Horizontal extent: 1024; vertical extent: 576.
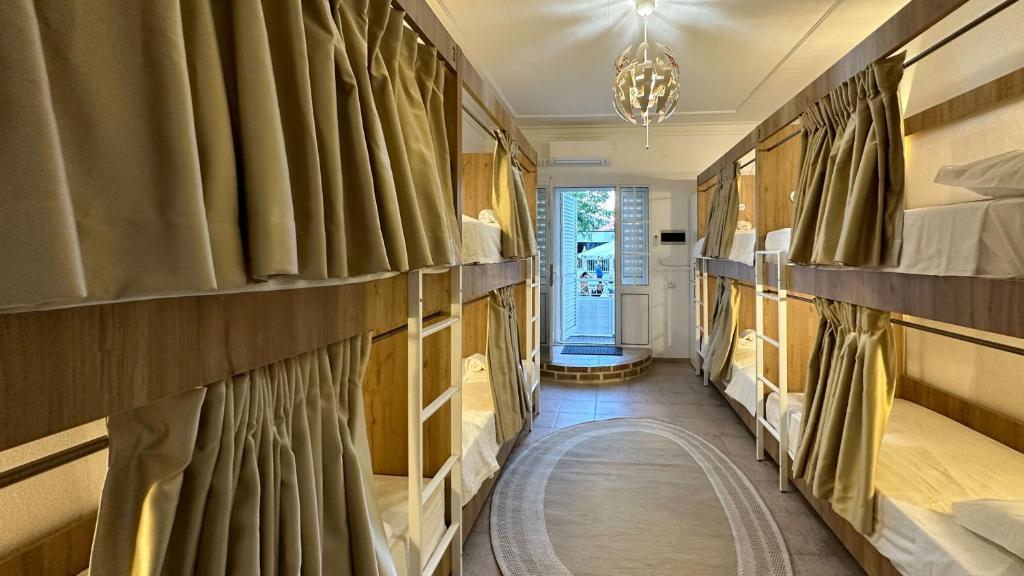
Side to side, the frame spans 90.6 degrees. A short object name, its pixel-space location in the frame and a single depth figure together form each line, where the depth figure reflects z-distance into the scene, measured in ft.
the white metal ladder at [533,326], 12.84
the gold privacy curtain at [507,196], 10.00
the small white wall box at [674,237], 19.52
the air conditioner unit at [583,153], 19.11
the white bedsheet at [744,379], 11.21
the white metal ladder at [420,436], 4.91
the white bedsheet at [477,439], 7.34
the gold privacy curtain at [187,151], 1.52
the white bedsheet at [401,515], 4.95
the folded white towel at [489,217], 10.21
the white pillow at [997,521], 4.29
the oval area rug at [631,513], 6.98
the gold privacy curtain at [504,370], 9.18
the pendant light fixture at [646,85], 8.37
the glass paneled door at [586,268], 20.83
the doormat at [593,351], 19.22
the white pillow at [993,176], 4.05
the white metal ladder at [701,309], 16.38
